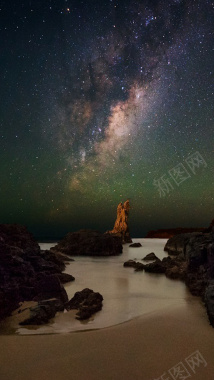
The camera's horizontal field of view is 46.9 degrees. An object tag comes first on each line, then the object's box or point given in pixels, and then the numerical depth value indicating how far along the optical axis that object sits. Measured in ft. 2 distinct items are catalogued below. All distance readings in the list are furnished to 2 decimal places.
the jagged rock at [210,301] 21.02
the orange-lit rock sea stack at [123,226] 167.02
